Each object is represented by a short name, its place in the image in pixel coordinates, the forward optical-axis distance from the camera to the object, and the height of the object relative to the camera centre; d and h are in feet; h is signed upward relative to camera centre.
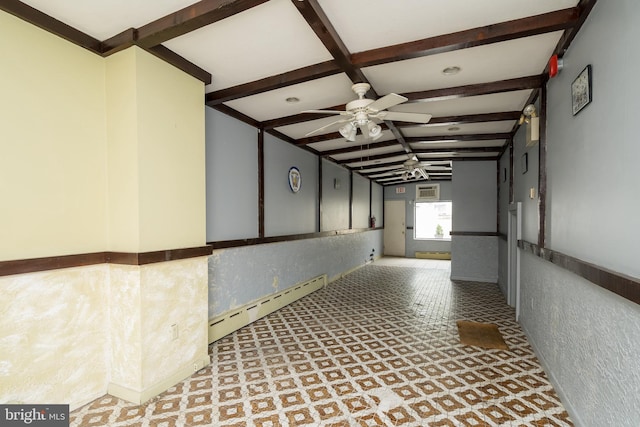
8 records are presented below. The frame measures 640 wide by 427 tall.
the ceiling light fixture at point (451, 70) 9.91 +4.56
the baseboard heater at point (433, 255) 35.24 -5.35
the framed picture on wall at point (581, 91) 6.67 +2.74
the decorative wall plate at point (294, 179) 18.07 +1.85
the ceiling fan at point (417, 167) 20.65 +3.22
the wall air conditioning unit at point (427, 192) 35.35 +2.02
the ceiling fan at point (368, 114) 9.33 +3.12
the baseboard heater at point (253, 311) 12.21 -4.77
